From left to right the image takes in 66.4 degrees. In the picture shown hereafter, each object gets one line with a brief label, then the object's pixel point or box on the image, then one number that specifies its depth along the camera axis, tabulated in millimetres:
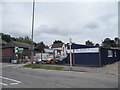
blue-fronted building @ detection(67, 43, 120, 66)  12520
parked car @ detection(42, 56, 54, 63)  17249
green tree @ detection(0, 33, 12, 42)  47207
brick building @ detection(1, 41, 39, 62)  24660
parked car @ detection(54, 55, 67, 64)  15400
